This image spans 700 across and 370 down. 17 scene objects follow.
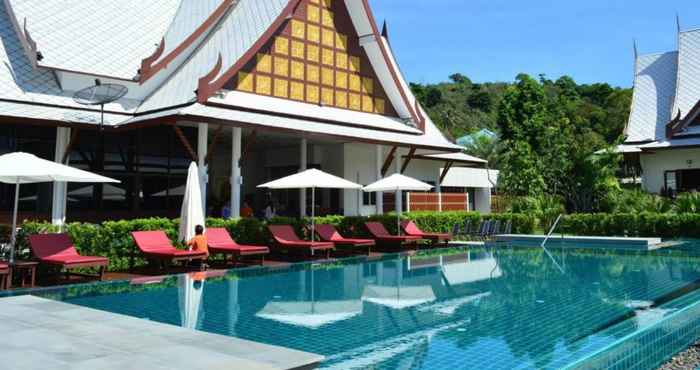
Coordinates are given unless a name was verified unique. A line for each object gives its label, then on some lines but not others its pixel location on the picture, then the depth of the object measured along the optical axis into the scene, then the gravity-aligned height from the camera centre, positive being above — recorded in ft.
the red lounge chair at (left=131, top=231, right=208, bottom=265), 36.32 -1.86
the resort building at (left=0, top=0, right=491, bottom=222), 48.85 +12.07
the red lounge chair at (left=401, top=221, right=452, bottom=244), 56.59 -1.52
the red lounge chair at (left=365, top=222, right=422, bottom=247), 53.36 -1.69
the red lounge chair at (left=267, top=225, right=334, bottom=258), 44.91 -1.79
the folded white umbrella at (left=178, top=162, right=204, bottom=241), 38.75 +0.64
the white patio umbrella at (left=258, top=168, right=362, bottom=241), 46.70 +3.16
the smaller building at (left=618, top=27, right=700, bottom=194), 80.74 +14.50
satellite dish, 48.45 +11.16
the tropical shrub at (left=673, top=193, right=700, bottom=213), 64.18 +1.51
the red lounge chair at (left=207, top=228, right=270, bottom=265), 40.11 -1.90
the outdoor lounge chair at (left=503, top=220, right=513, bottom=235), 71.20 -1.25
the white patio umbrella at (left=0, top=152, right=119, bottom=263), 31.07 +2.80
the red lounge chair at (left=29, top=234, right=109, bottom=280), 31.55 -1.83
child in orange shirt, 37.81 -1.43
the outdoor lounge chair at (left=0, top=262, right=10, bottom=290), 29.07 -2.60
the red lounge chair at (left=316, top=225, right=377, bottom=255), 48.34 -1.70
